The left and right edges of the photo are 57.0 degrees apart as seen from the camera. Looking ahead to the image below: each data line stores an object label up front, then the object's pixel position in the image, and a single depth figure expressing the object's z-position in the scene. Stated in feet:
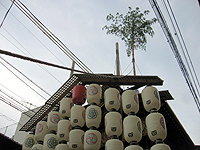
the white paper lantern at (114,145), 23.30
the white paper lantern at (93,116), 26.63
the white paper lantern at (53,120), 31.53
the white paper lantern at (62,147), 26.86
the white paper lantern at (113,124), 24.70
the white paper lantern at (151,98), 25.31
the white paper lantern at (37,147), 31.33
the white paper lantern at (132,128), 23.33
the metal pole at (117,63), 40.70
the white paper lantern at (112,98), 26.91
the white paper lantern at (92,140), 24.75
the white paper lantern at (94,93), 28.66
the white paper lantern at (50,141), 29.32
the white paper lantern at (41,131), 32.60
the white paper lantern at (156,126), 22.85
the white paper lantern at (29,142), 33.77
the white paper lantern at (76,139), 26.00
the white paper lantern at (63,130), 28.37
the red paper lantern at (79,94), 29.68
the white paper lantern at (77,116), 27.76
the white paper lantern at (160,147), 21.62
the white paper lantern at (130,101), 25.74
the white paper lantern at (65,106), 30.81
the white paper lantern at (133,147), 22.26
